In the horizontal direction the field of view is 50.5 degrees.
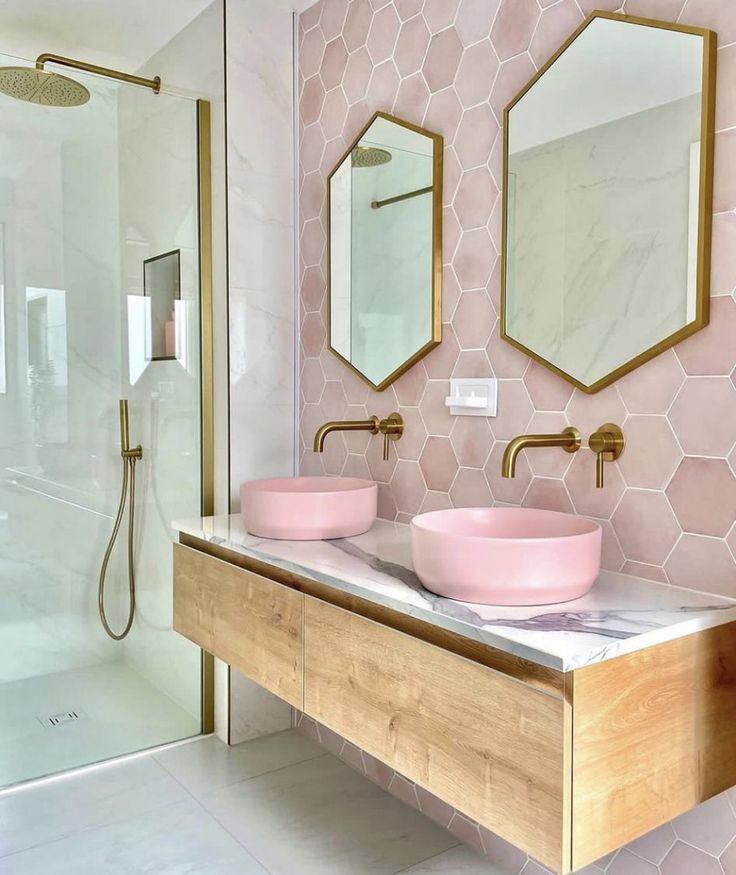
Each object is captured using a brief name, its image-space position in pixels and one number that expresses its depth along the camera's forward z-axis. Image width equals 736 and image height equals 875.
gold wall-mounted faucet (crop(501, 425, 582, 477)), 1.51
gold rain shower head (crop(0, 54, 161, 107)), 2.32
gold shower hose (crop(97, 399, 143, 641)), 2.58
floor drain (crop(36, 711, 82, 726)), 2.45
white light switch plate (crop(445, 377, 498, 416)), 1.96
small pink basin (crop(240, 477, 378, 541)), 1.99
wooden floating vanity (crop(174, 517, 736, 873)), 1.18
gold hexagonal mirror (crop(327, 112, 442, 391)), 2.14
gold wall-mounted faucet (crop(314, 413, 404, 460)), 2.23
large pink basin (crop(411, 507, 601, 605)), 1.38
